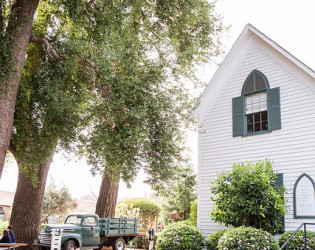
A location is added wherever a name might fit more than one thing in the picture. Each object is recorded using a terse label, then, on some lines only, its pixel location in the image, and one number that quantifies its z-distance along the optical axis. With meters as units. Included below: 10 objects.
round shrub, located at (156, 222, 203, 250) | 10.80
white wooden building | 10.54
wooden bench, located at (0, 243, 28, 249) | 9.23
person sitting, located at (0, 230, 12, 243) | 10.58
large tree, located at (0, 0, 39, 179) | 8.39
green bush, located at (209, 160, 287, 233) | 9.65
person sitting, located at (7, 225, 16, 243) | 10.94
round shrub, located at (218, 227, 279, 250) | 8.75
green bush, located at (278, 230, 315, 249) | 8.94
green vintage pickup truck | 12.21
